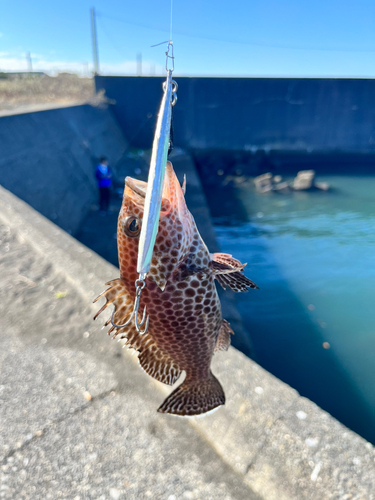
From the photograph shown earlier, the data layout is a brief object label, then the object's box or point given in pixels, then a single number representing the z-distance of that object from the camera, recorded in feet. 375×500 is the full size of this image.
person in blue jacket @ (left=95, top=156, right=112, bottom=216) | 36.32
